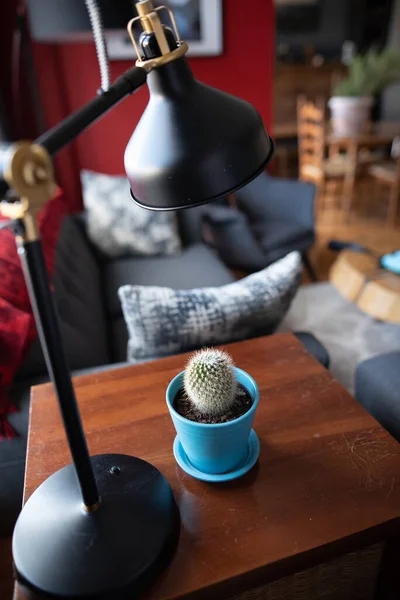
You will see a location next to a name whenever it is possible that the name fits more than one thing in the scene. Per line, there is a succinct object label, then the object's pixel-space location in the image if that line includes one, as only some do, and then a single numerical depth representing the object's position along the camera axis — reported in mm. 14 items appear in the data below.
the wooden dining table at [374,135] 3567
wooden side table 635
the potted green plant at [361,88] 3512
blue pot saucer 746
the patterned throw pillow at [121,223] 2182
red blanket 1054
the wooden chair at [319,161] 3500
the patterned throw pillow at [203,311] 1058
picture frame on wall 2627
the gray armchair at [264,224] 2338
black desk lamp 433
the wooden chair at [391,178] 3600
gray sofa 1049
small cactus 681
